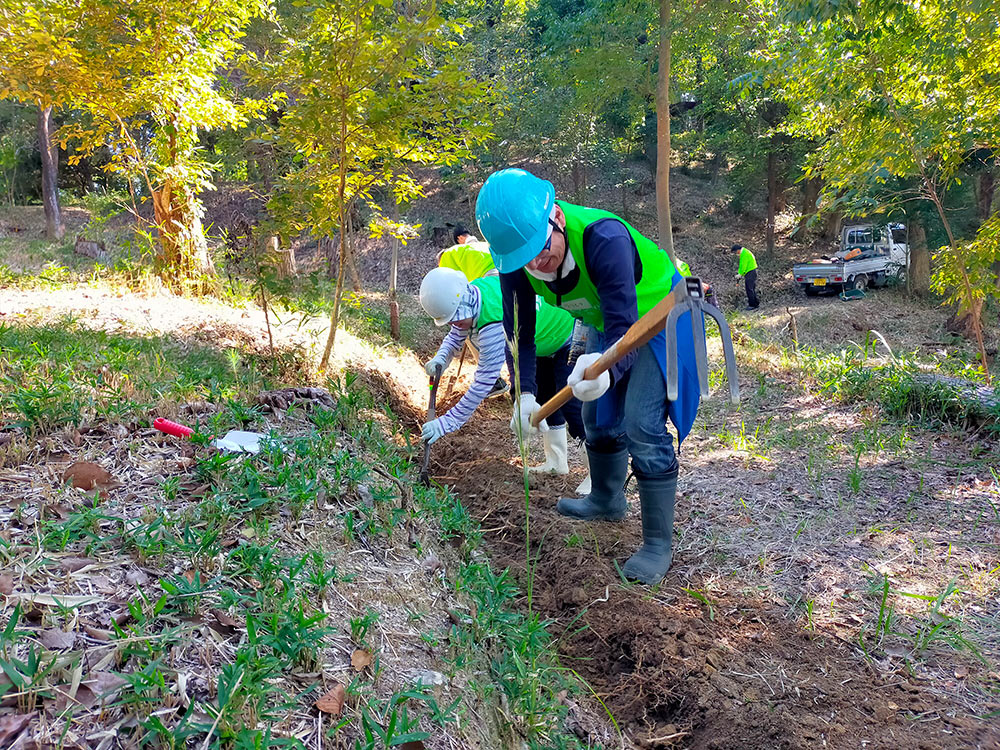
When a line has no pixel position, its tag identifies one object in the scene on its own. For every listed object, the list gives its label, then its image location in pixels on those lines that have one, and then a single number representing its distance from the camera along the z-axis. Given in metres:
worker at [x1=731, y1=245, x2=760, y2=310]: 14.27
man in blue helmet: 2.58
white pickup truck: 15.88
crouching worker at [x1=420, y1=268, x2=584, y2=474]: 3.87
